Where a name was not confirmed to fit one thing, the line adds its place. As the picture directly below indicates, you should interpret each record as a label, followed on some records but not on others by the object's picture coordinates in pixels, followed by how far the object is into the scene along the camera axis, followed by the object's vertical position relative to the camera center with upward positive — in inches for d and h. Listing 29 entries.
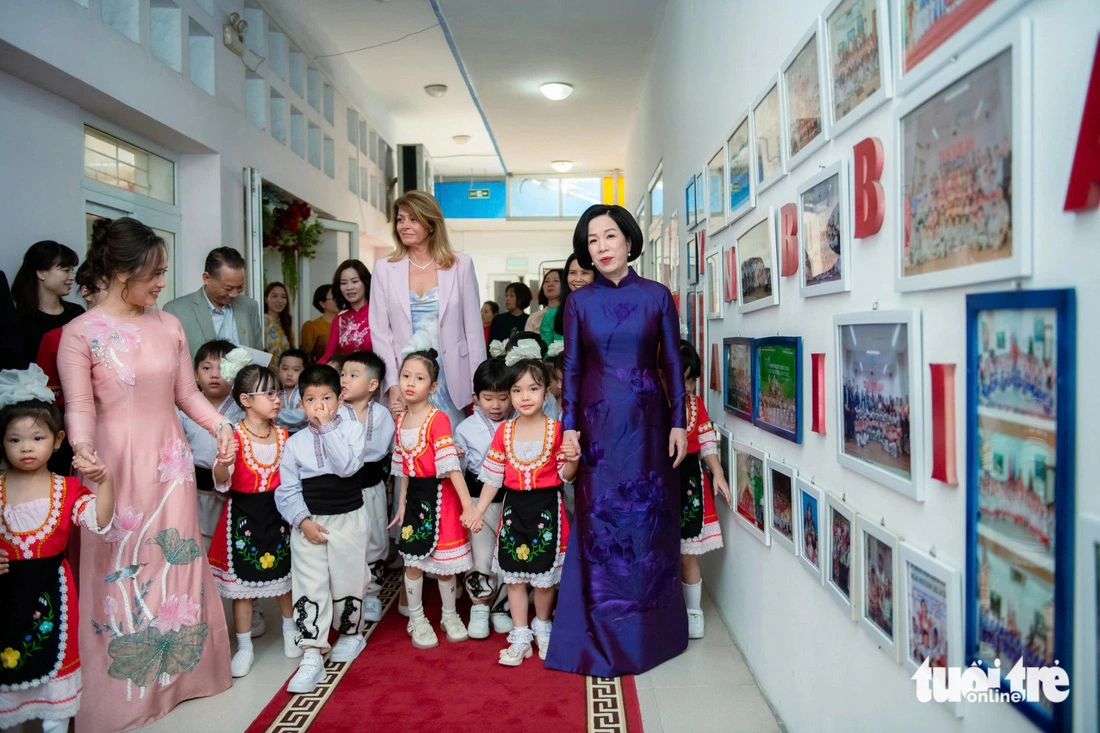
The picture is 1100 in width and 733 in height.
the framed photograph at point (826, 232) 71.4 +10.8
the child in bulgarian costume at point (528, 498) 118.6 -21.9
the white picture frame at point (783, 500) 90.2 -18.2
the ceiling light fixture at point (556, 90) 261.4 +84.9
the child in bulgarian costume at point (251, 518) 116.0 -23.5
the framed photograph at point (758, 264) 97.2 +10.7
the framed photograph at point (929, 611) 52.8 -18.6
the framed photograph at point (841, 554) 70.5 -19.2
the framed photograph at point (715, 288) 132.0 +9.9
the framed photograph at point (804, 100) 78.5 +25.4
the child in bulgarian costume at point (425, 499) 123.0 -22.6
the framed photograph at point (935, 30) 46.8 +19.9
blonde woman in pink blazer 138.9 +9.2
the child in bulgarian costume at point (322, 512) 112.5 -22.4
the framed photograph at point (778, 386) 88.2 -4.8
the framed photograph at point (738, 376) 111.6 -4.4
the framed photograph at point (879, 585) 62.3 -19.5
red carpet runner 98.2 -45.2
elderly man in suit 139.2 +9.0
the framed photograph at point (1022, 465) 41.1 -6.9
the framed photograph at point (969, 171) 43.9 +10.6
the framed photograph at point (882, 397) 57.7 -4.3
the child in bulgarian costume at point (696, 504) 126.3 -24.8
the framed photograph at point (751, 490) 103.7 -19.9
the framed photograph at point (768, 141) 93.4 +24.9
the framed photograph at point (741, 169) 108.1 +25.0
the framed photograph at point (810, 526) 80.4 -18.9
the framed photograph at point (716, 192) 127.9 +25.4
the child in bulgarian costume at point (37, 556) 86.1 -21.4
